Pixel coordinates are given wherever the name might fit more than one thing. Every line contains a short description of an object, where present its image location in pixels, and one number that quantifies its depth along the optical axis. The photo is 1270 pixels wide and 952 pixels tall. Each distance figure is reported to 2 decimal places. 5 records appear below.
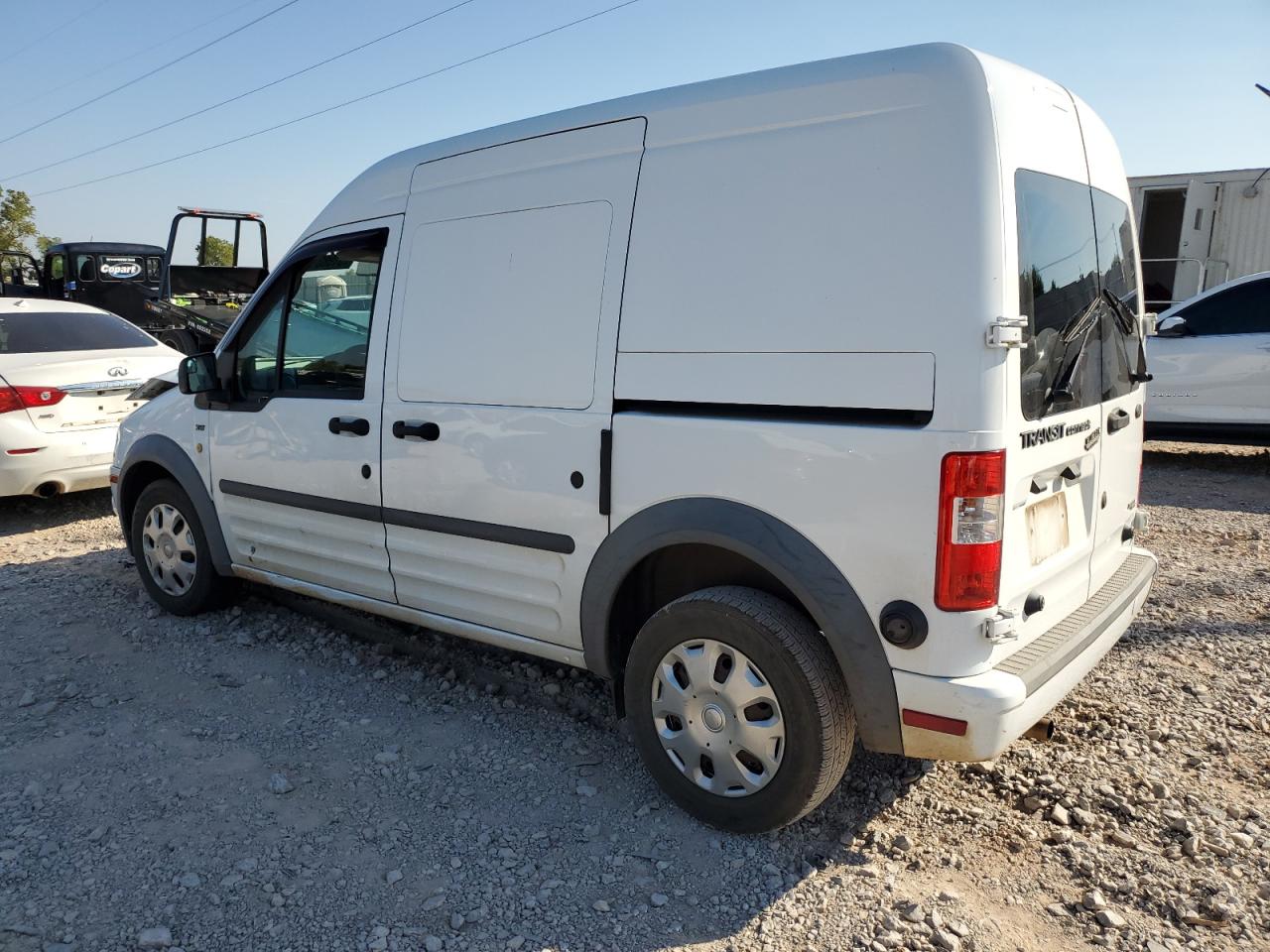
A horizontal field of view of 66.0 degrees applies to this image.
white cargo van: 2.54
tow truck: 13.12
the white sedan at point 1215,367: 8.05
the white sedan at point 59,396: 6.62
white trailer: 12.20
